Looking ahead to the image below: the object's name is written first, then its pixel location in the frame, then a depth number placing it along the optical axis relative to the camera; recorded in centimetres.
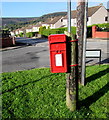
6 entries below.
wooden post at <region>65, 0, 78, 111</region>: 327
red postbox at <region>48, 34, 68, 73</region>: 314
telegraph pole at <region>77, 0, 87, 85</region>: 450
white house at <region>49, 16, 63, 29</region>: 5528
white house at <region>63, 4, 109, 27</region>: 4108
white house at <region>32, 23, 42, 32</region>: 7762
